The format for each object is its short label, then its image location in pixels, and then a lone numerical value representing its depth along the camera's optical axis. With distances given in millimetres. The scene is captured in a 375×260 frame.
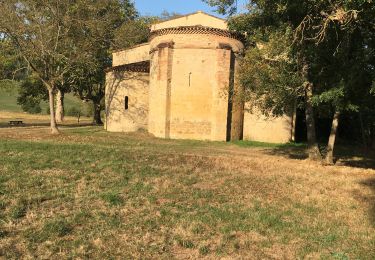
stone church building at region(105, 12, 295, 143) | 29000
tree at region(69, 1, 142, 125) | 26047
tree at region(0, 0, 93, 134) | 23750
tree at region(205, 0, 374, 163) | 14743
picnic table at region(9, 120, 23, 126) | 42269
